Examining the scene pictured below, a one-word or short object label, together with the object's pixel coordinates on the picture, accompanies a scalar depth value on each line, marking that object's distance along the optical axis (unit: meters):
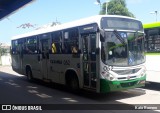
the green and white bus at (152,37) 10.14
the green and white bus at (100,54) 6.86
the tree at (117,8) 27.85
